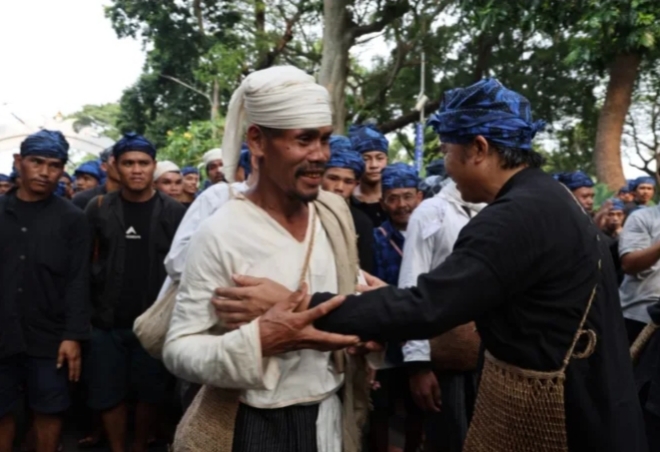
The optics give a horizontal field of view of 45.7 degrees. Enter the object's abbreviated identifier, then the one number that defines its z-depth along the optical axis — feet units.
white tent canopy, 50.35
